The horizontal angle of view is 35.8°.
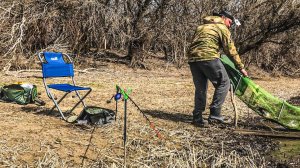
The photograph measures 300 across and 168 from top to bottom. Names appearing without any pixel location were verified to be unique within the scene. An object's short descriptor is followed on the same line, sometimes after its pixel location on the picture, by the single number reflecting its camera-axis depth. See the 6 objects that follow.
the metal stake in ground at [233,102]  7.14
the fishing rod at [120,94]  4.91
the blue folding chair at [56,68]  7.03
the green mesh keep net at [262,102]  7.07
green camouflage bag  8.06
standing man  6.85
